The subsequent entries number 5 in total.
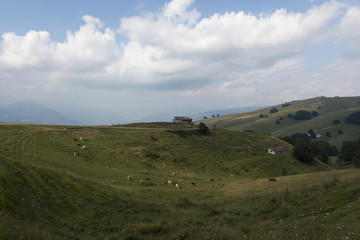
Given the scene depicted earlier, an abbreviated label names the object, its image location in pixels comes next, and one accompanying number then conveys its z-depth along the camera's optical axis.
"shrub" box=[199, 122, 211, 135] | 85.38
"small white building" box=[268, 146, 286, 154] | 79.00
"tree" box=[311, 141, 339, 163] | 94.76
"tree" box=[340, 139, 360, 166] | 94.39
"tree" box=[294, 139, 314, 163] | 74.81
